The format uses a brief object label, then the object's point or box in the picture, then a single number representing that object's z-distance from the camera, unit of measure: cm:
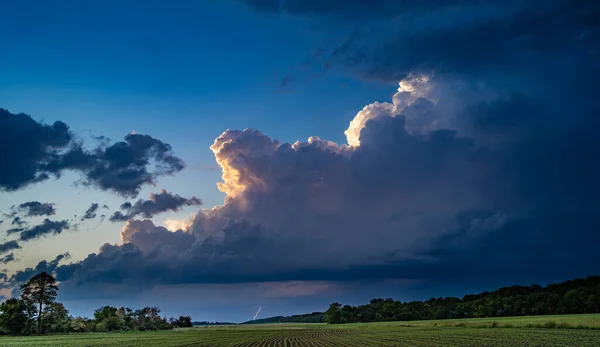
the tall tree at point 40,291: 14895
